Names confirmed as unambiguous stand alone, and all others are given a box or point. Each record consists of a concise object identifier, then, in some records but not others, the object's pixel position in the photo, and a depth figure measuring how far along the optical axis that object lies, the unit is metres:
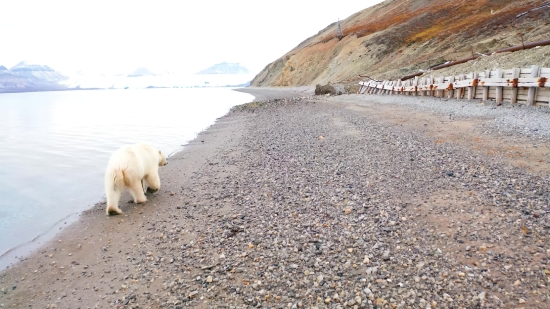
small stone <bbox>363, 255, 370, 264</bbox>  4.06
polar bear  6.44
